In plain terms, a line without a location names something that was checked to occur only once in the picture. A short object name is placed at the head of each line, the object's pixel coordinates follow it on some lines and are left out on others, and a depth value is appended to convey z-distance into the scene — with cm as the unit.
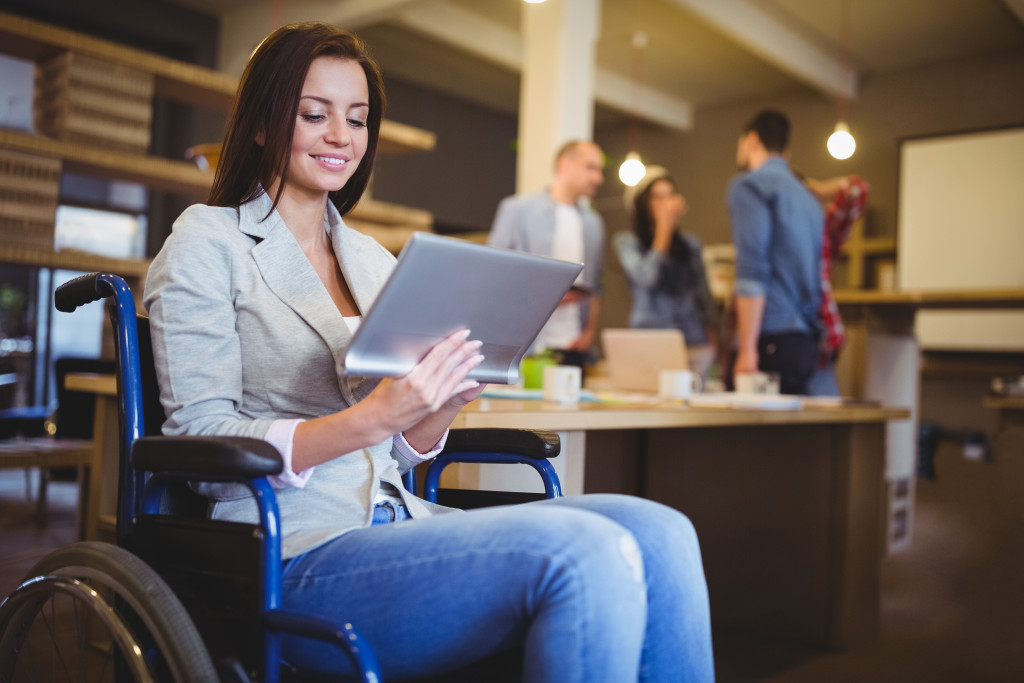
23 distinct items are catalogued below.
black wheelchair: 80
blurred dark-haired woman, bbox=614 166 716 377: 357
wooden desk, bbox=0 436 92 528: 250
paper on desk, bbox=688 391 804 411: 202
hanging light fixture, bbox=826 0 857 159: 467
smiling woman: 82
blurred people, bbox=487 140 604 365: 349
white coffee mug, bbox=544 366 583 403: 171
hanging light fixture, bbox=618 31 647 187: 511
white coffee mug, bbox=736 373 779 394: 237
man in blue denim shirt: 272
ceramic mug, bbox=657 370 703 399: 209
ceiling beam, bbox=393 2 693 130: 635
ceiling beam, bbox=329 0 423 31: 541
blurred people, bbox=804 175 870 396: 279
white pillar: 451
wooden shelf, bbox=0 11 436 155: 314
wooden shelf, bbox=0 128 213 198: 311
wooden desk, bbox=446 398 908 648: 238
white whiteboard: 647
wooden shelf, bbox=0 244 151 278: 307
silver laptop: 244
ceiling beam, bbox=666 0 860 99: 579
